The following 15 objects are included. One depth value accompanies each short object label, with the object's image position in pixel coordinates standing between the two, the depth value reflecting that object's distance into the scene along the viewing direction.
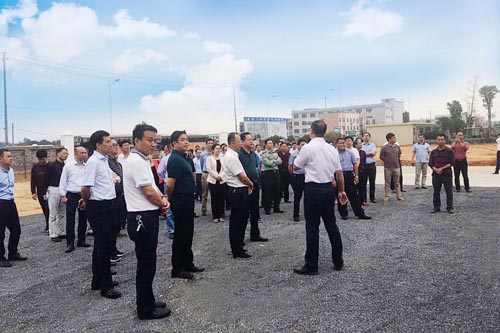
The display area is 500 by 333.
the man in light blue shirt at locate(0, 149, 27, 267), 6.09
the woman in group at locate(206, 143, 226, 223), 9.01
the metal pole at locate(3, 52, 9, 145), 35.28
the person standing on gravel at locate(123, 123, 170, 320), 3.69
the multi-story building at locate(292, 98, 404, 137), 97.02
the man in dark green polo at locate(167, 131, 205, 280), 4.84
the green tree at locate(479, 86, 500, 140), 49.38
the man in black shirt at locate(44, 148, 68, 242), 7.61
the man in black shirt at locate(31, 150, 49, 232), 7.88
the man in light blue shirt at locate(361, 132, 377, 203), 10.36
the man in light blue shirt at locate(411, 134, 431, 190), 12.38
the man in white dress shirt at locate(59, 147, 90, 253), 6.76
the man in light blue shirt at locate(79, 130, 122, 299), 4.43
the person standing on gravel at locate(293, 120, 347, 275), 4.91
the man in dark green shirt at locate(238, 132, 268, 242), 6.43
